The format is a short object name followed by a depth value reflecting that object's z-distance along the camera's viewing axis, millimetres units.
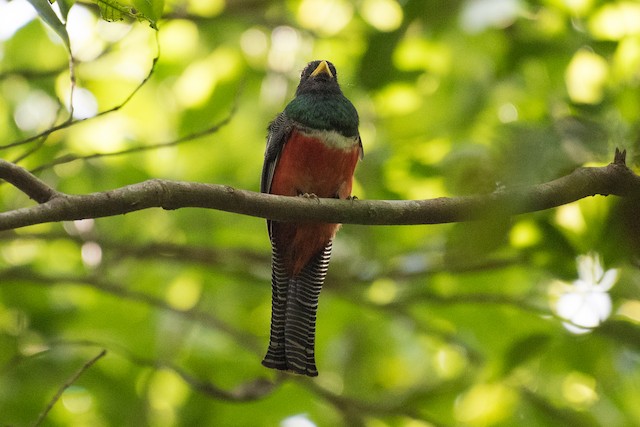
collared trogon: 8391
